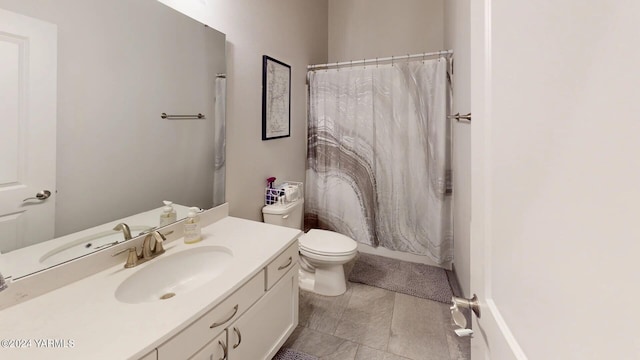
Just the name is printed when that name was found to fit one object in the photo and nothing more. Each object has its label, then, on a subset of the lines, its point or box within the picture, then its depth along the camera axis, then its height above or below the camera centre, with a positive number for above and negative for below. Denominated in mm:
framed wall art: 2033 +666
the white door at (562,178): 272 +4
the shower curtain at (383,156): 2357 +233
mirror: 965 +285
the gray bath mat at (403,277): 2154 -849
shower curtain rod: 2296 +1123
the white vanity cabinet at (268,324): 1079 -662
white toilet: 1968 -528
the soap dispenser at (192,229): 1343 -245
